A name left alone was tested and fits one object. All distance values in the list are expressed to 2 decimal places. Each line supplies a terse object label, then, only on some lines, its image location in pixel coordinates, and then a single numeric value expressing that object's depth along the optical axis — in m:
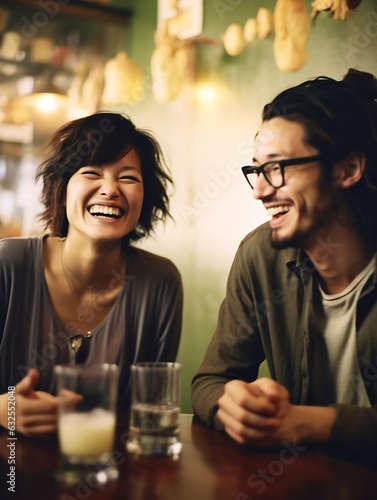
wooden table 0.84
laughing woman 1.57
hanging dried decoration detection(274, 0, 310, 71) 1.67
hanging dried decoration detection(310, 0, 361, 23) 1.50
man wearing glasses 1.39
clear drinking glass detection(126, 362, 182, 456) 1.00
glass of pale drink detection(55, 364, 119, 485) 0.87
